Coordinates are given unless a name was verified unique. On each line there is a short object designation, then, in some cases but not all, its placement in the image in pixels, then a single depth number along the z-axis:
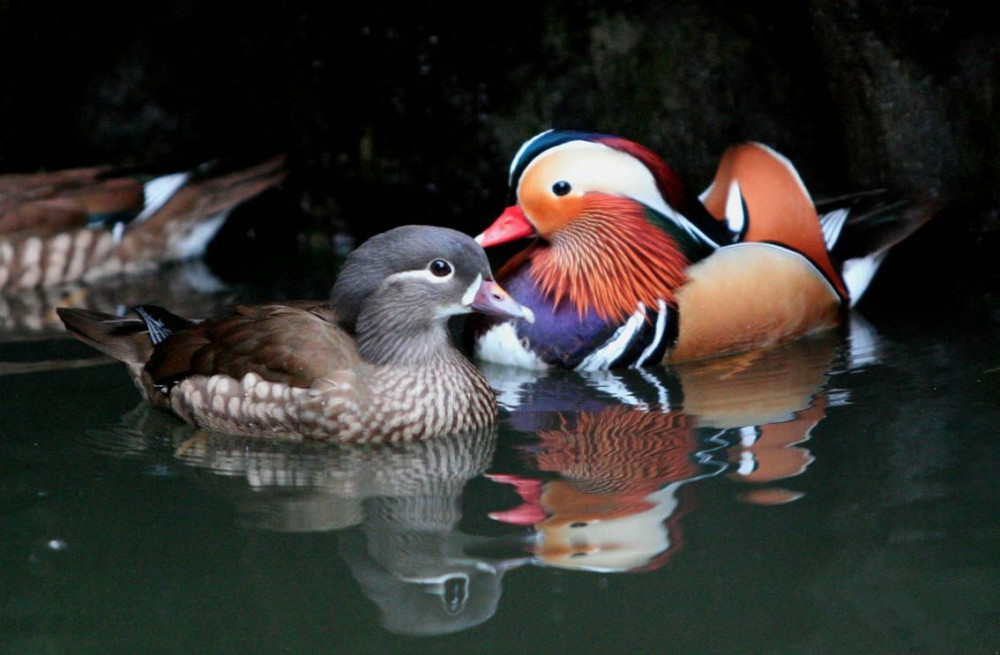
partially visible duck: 13.47
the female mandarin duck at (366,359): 8.45
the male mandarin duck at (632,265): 10.16
